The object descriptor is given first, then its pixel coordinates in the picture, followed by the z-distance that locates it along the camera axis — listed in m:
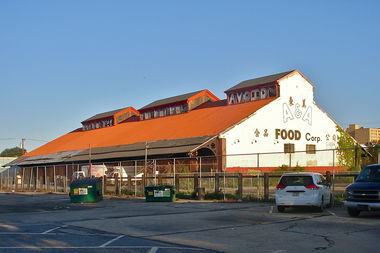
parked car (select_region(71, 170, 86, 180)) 44.27
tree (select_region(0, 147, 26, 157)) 187.60
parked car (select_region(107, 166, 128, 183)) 43.41
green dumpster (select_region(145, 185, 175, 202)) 27.14
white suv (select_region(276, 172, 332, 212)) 18.95
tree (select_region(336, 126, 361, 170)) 50.95
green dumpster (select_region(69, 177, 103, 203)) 27.56
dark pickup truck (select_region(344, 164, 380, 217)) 15.94
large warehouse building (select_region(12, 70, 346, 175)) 47.16
